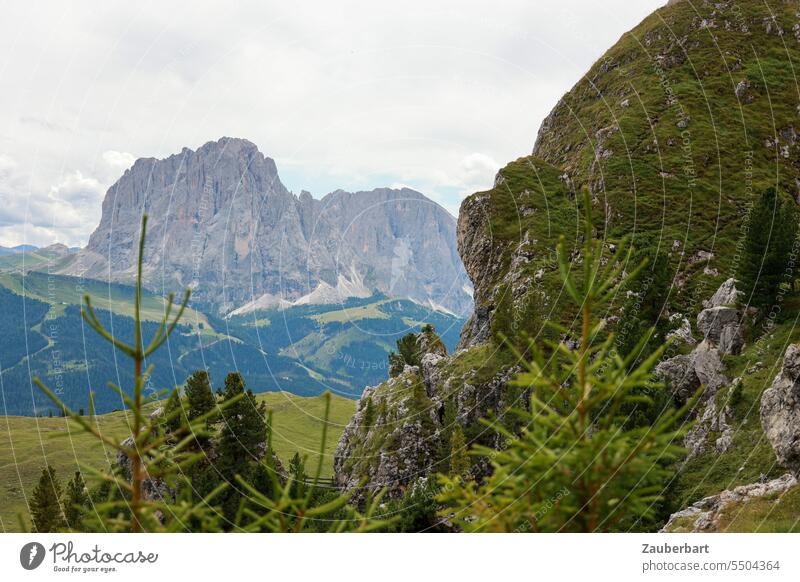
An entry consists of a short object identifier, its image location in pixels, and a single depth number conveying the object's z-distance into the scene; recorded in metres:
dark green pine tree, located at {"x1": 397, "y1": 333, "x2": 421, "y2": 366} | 76.20
